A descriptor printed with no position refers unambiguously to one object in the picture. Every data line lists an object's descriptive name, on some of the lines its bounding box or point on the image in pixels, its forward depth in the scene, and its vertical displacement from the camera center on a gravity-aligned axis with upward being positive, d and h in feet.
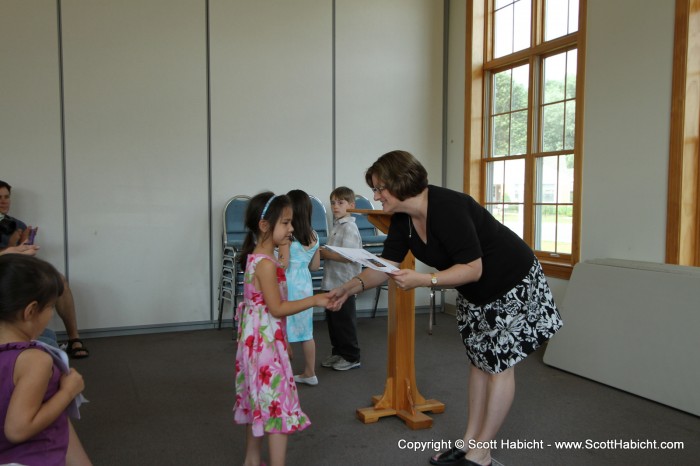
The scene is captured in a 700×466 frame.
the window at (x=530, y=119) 16.19 +2.56
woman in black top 7.39 -0.91
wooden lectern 10.59 -2.99
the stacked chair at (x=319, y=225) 18.15 -0.72
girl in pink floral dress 7.26 -1.79
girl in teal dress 12.07 -1.77
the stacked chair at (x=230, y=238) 17.31 -1.10
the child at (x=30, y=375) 4.62 -1.41
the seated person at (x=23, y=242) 14.70 -1.15
